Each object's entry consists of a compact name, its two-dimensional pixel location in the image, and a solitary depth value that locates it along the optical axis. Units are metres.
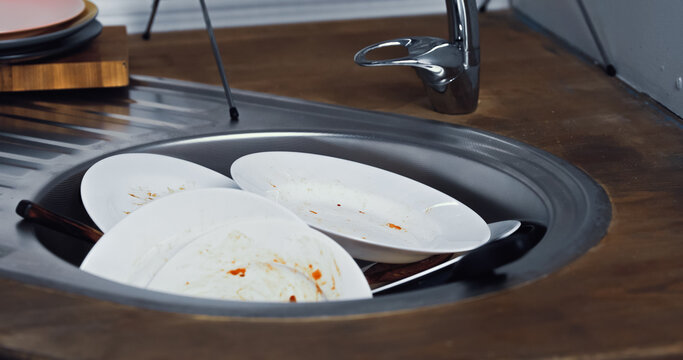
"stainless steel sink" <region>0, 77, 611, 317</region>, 1.22
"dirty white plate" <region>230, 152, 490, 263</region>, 1.33
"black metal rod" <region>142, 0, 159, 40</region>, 1.70
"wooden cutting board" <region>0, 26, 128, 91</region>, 1.48
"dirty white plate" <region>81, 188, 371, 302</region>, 1.24
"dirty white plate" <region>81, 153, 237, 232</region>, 1.33
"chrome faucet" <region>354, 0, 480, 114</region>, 1.42
